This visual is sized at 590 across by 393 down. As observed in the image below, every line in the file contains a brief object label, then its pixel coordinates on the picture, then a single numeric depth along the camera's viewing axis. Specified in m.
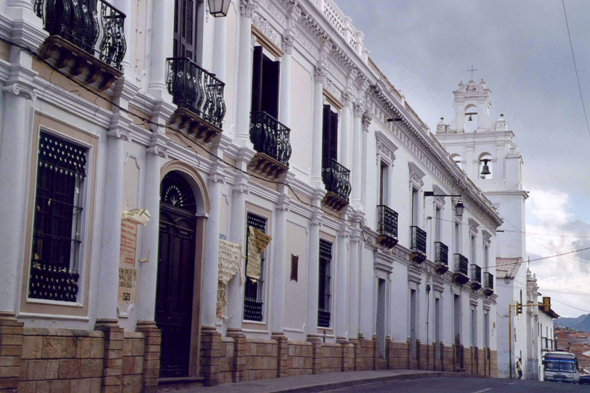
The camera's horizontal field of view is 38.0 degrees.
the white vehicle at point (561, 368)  46.00
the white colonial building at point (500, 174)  50.09
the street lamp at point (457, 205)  31.30
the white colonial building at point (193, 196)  10.75
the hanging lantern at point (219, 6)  11.12
